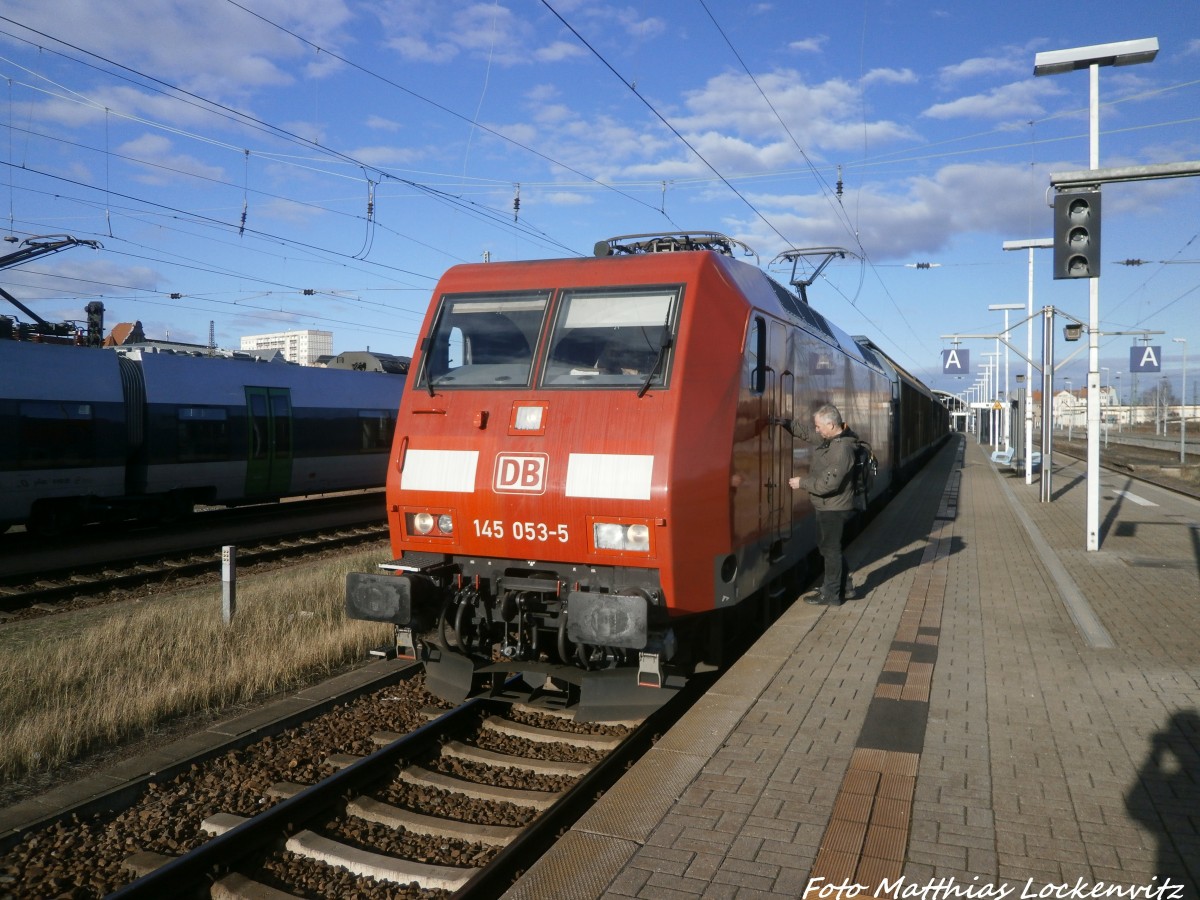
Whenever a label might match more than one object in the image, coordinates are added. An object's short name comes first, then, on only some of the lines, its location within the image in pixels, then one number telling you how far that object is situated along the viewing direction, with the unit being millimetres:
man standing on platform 7922
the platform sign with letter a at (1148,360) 35319
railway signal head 10219
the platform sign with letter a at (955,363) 40000
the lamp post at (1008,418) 32594
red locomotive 5633
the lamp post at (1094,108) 11500
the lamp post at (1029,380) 23641
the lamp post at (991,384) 49162
